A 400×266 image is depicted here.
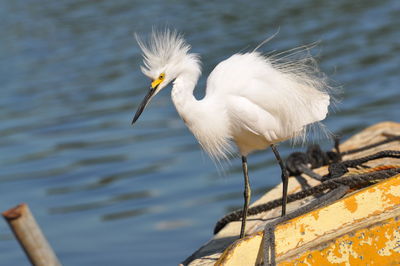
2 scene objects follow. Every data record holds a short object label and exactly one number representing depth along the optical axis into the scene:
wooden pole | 5.25
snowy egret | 8.79
